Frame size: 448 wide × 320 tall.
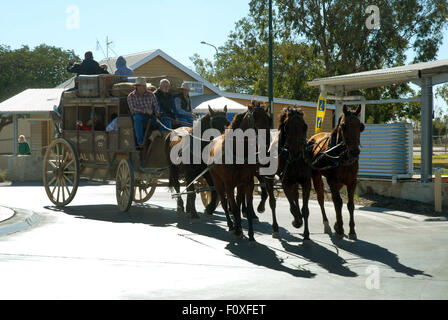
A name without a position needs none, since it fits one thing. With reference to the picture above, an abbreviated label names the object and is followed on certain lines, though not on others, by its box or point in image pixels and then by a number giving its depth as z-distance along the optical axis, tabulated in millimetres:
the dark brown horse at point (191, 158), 12172
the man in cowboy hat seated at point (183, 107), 14734
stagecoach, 14273
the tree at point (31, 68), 61812
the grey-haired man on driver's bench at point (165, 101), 14453
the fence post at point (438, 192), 14730
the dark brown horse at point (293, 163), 10172
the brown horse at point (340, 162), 10695
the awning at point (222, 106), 27242
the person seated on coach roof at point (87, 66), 16875
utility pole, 25689
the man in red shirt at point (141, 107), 13961
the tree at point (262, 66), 46906
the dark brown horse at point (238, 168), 9836
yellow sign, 21741
